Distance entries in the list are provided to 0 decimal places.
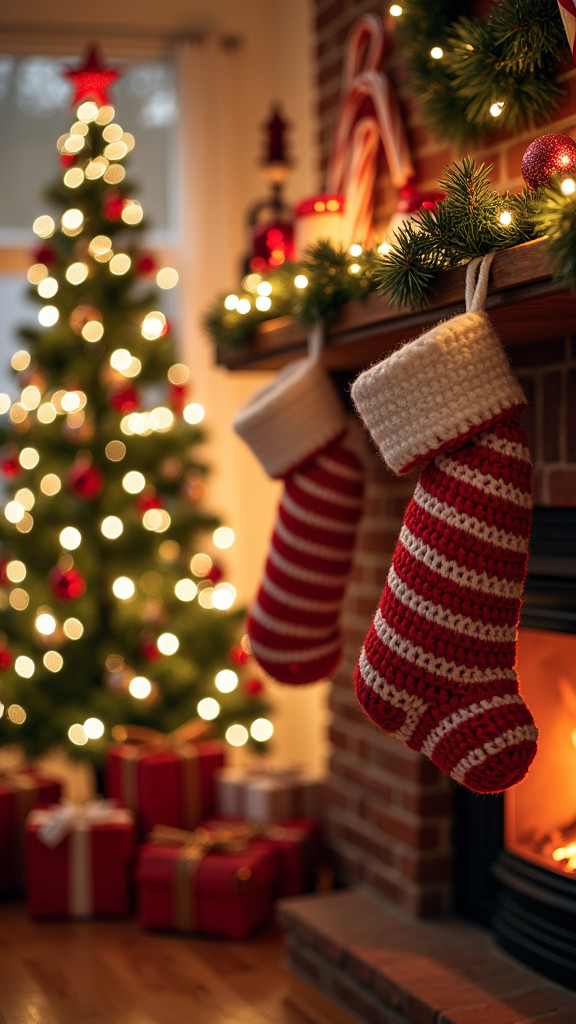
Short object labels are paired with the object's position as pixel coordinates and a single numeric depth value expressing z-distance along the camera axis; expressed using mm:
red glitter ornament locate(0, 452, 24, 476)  2836
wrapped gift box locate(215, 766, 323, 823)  2570
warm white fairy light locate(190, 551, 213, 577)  2994
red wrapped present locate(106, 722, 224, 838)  2566
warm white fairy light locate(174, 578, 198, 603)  2938
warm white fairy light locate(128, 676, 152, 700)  2775
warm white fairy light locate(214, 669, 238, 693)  2908
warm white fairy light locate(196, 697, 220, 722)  2865
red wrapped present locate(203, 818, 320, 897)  2426
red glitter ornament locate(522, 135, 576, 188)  1384
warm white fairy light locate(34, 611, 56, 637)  2791
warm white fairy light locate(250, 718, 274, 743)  2936
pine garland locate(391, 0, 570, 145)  1522
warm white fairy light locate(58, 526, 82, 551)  2836
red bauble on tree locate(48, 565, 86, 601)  2637
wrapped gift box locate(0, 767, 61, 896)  2553
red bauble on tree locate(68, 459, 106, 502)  2705
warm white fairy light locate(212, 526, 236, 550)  3094
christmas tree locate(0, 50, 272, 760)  2848
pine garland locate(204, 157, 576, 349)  1191
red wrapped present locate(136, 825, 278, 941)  2266
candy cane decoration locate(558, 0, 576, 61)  1427
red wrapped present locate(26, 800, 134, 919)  2396
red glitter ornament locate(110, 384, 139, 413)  2836
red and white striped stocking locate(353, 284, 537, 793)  1309
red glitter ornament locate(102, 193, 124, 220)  2857
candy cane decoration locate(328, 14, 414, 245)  2061
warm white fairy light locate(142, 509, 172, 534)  2908
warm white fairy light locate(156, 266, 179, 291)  3090
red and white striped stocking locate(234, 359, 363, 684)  1872
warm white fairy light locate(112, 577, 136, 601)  2850
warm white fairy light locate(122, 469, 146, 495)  2902
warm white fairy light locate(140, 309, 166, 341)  2955
